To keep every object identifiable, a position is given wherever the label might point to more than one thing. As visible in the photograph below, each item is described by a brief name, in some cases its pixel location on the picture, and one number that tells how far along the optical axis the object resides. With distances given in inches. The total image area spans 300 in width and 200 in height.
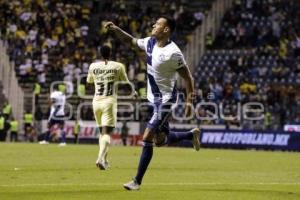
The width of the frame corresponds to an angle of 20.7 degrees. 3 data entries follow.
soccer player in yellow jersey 742.5
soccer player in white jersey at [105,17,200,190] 518.9
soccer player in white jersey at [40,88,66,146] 1347.2
